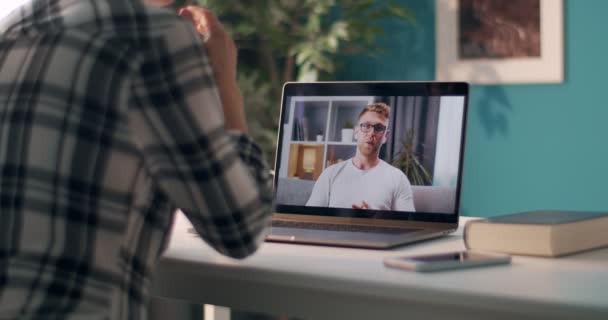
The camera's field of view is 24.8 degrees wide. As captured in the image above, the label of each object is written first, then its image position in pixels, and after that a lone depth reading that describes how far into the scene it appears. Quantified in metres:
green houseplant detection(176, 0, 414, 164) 4.57
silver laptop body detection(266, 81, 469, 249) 2.17
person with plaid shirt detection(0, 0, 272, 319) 1.75
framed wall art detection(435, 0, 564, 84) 4.54
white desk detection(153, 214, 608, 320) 1.74
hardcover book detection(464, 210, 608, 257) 1.96
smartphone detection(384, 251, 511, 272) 1.87
